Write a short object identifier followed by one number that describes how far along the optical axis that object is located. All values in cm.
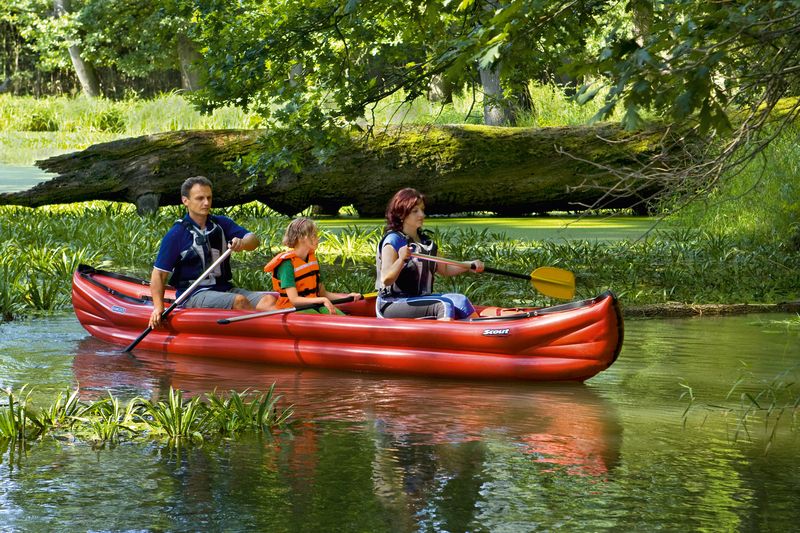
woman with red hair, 1424
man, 1534
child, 1494
